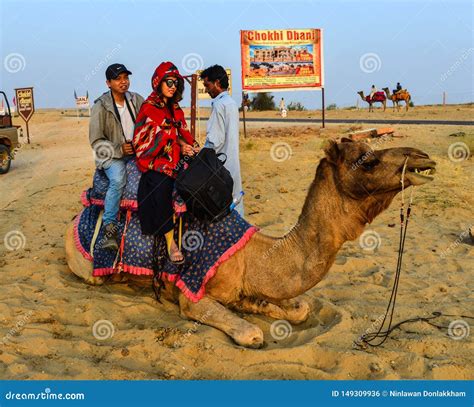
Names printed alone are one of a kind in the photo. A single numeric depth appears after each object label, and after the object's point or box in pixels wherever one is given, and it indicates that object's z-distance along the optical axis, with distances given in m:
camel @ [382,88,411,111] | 38.31
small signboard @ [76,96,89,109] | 39.48
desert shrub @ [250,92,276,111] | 48.94
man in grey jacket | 5.91
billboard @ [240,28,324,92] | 21.31
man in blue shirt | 7.18
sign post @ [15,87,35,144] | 24.05
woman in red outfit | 5.52
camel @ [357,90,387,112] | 38.10
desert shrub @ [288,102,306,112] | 45.25
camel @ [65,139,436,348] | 4.46
